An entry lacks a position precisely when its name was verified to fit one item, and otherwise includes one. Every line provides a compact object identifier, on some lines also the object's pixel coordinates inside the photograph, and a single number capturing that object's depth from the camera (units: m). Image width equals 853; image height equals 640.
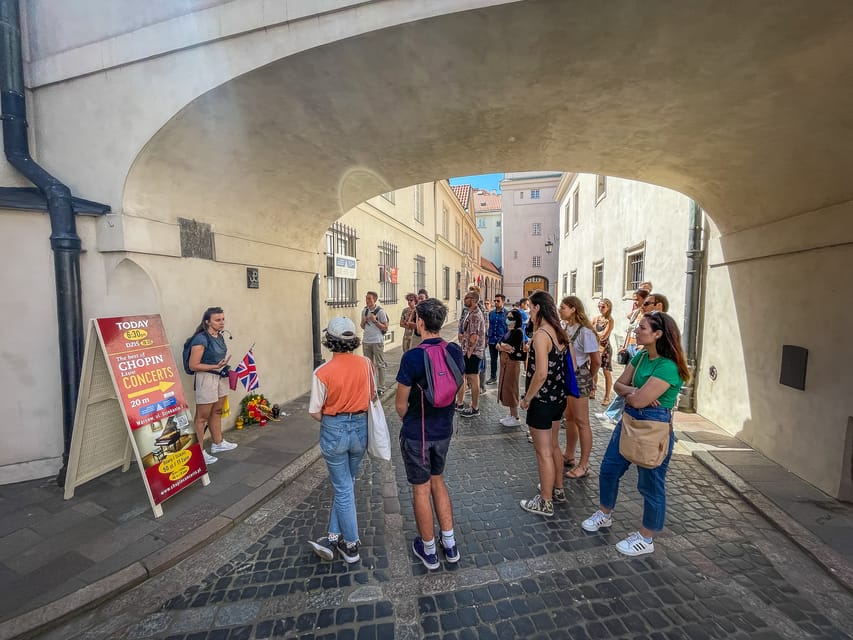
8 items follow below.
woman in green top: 2.65
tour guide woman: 4.29
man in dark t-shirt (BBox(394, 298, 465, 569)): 2.58
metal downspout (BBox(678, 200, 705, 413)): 6.06
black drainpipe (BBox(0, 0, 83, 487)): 3.75
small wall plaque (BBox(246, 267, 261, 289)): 5.76
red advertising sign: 3.39
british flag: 5.12
